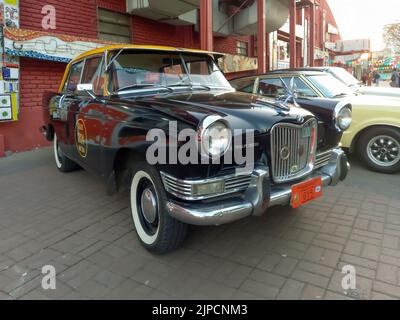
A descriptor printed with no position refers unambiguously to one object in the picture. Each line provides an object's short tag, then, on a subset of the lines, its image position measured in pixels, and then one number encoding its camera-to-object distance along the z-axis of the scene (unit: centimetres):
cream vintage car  532
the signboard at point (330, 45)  3021
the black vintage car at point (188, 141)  246
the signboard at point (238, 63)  1280
